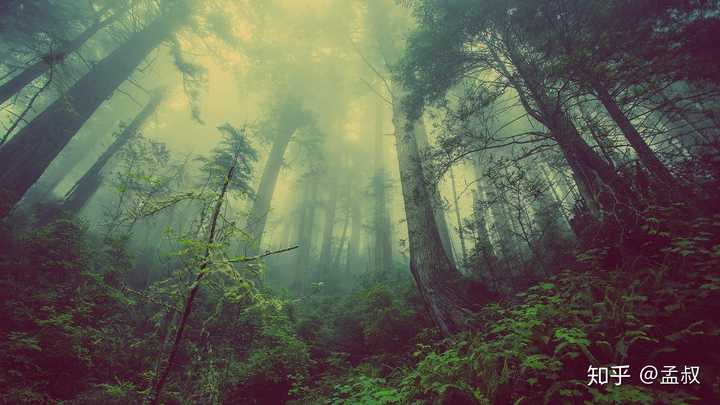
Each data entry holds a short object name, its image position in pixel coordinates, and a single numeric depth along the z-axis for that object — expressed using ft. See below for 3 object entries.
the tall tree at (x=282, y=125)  49.93
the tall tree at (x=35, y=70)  27.43
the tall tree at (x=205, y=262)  5.21
